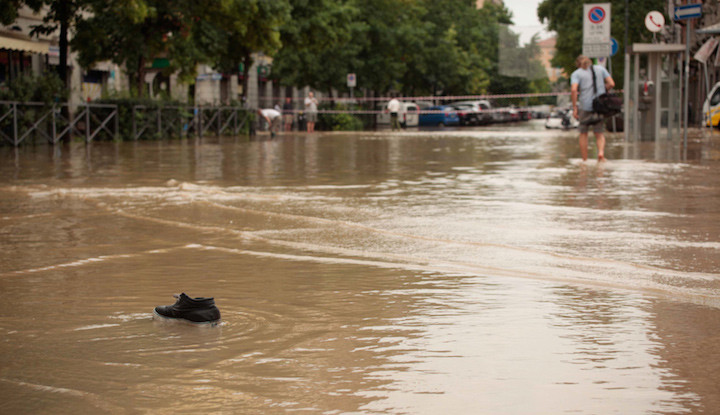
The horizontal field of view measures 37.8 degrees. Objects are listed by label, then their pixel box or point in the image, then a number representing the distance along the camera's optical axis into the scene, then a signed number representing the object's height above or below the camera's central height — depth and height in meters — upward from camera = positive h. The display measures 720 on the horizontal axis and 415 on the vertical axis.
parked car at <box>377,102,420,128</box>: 58.44 +1.23
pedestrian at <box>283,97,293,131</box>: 53.88 +1.17
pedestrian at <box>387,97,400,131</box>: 49.38 +1.17
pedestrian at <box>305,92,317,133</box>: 44.96 +1.13
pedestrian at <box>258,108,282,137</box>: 36.16 +0.67
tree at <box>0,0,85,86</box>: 27.50 +3.25
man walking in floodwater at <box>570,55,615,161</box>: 16.22 +0.65
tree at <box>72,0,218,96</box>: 29.09 +2.87
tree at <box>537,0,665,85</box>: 48.09 +5.63
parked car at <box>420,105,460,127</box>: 59.53 +1.11
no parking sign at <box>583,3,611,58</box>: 27.92 +2.85
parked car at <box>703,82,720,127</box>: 32.30 +0.86
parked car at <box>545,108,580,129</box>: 49.47 +0.72
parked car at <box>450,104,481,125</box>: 60.47 +1.25
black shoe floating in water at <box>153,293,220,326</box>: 4.30 -0.71
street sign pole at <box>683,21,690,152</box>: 21.72 +1.43
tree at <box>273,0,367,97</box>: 41.75 +4.07
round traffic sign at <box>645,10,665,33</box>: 27.47 +2.97
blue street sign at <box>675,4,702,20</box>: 21.91 +2.57
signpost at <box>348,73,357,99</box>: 52.41 +2.80
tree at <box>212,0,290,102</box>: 31.55 +3.61
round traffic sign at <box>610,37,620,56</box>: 32.78 +2.80
